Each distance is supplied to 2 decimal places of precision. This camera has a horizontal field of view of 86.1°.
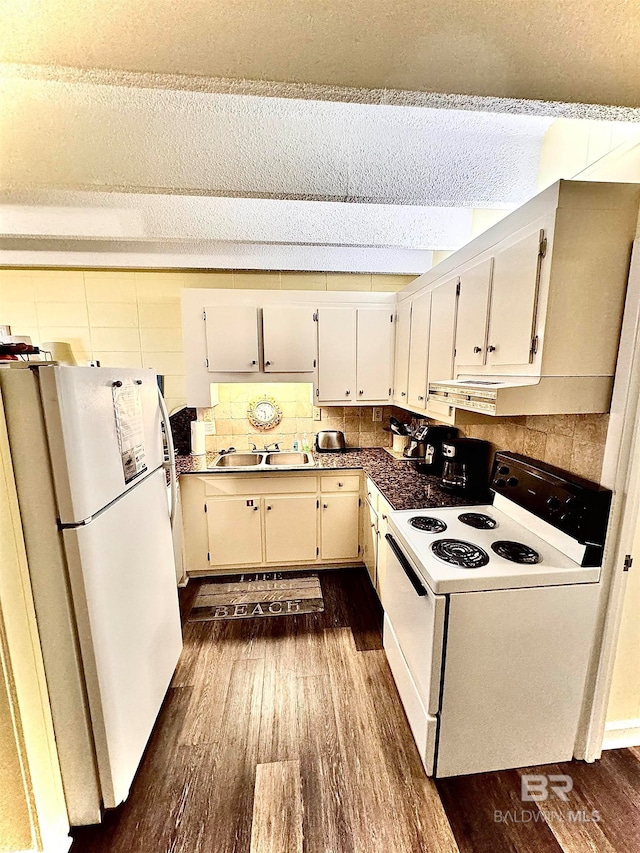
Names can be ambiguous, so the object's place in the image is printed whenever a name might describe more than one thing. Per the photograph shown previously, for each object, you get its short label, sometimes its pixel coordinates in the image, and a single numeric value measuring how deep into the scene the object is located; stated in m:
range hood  1.29
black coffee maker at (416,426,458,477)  2.54
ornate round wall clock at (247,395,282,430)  3.19
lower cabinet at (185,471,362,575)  2.67
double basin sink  3.10
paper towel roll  3.03
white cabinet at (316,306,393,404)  2.90
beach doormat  2.41
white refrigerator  1.07
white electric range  1.32
